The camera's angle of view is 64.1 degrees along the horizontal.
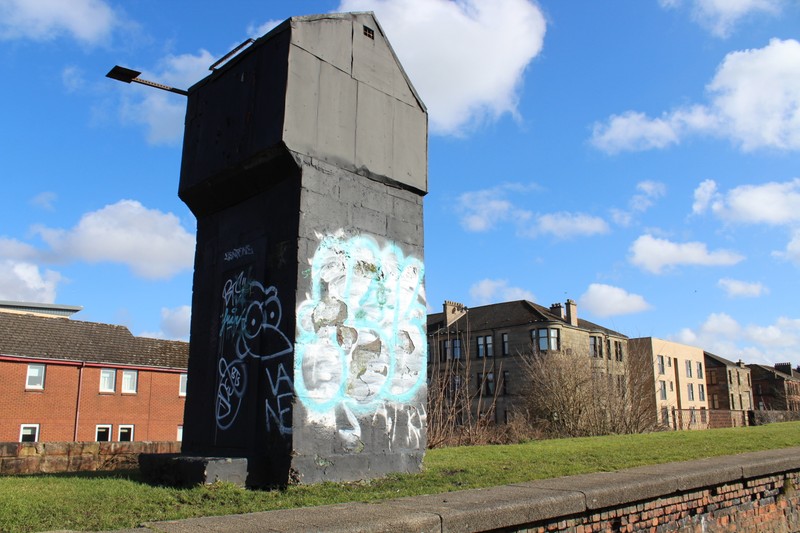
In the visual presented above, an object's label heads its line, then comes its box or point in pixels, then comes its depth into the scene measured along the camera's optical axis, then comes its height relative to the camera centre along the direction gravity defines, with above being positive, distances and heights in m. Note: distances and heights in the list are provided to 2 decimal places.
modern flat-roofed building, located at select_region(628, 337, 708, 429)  59.42 +2.36
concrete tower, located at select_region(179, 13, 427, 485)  6.79 +1.61
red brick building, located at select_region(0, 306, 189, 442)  30.72 +0.69
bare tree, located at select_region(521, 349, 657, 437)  24.30 -0.04
